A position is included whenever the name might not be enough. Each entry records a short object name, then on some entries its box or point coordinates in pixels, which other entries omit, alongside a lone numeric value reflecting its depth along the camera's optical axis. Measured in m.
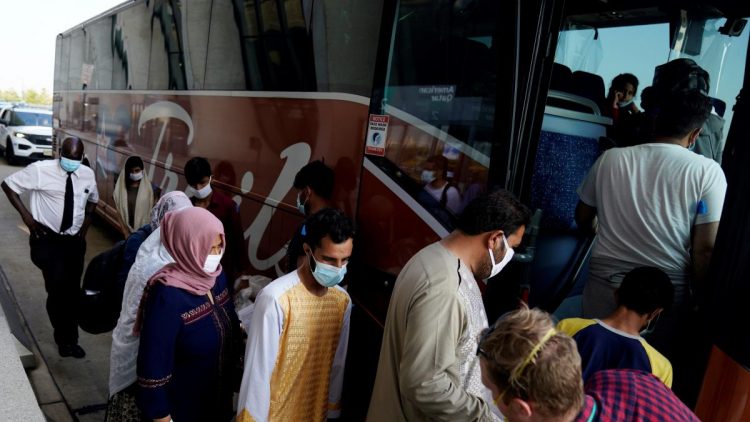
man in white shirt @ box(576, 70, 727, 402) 2.49
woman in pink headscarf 2.47
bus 2.60
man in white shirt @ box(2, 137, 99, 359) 5.22
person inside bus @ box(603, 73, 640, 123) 3.43
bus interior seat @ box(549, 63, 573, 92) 3.60
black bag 3.50
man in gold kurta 2.55
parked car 20.23
